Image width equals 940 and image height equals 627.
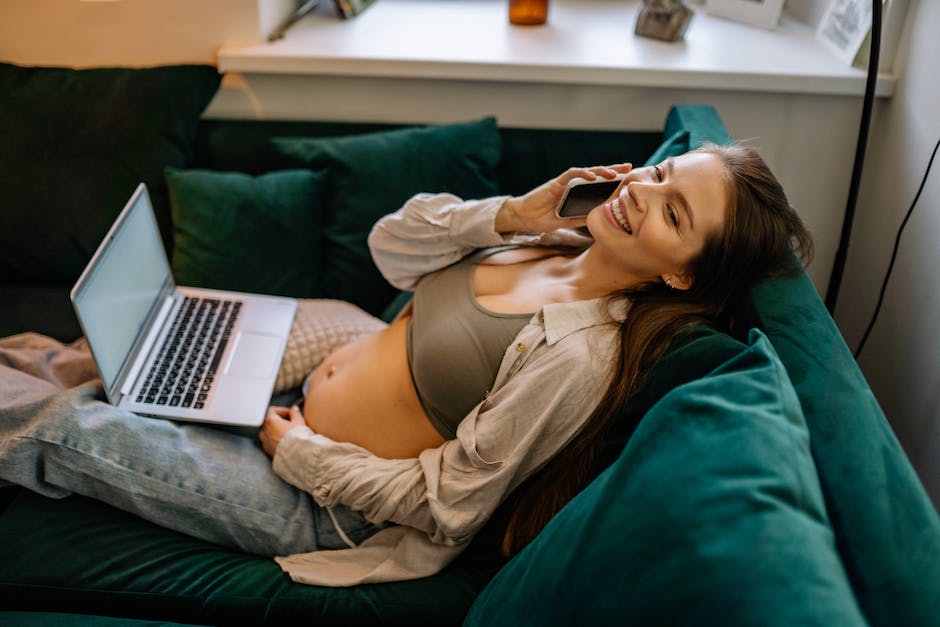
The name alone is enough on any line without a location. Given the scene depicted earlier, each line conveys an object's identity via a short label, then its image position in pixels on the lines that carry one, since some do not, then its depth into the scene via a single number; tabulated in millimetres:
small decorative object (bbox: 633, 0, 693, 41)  1913
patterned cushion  1531
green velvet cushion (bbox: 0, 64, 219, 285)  1757
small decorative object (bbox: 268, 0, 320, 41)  1931
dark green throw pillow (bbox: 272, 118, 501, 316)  1739
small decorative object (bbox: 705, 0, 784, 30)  2006
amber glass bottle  2029
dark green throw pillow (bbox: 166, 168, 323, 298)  1690
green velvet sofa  682
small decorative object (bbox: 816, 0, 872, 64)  1698
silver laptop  1286
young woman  1123
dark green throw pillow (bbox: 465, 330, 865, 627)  625
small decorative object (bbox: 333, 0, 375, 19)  2053
